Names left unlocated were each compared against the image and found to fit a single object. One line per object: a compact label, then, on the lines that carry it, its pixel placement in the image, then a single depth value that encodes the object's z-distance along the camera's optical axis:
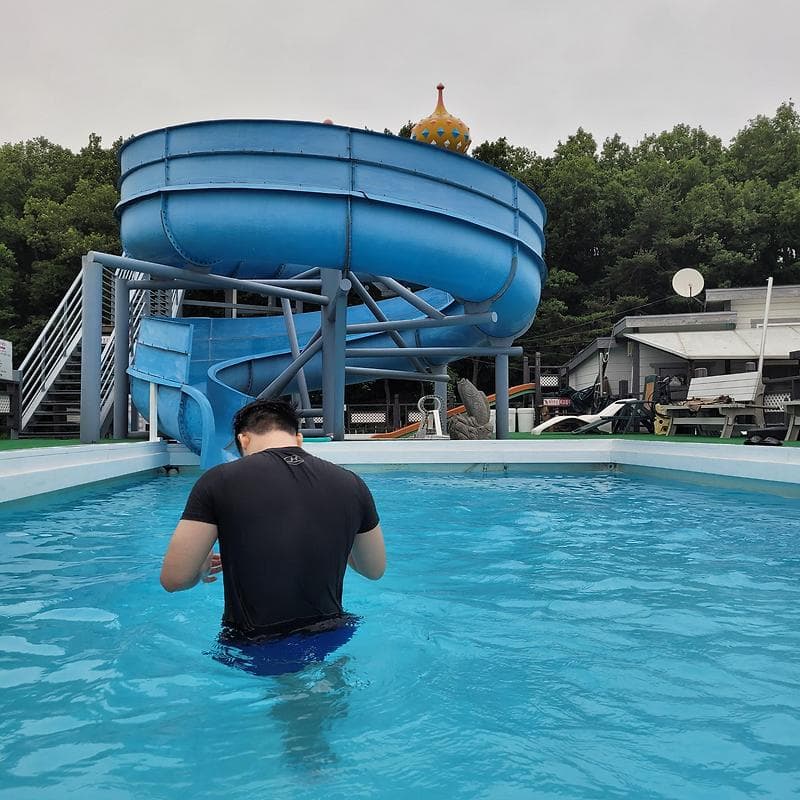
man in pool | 1.94
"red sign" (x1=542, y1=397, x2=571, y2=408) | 21.81
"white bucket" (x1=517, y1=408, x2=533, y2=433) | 21.52
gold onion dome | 10.84
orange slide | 17.19
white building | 19.48
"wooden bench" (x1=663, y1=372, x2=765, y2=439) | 11.92
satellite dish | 21.81
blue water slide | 8.33
